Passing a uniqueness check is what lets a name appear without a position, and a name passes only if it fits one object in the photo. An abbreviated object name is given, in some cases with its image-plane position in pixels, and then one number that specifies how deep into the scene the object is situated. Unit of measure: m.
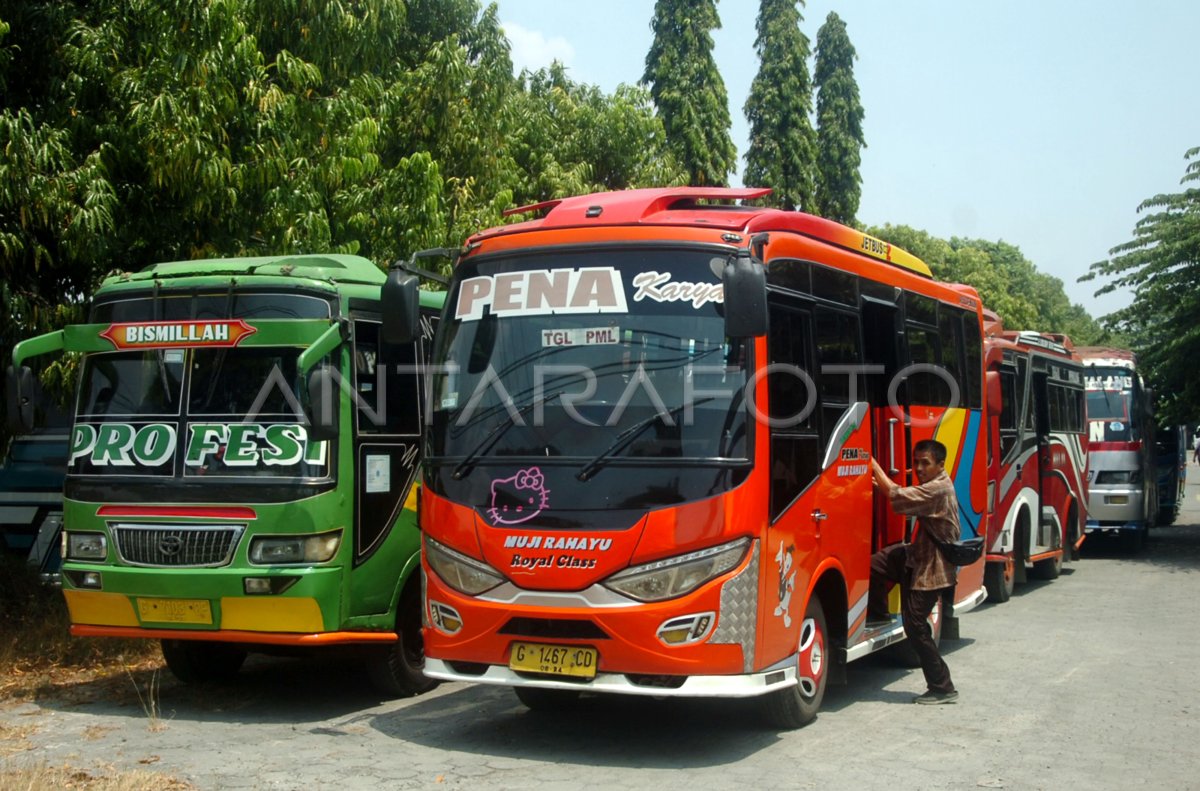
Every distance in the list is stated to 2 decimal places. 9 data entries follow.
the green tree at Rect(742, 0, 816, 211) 39.97
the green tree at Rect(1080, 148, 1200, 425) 19.77
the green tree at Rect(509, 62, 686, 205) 22.86
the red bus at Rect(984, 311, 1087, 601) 14.89
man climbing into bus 9.02
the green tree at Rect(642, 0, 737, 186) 34.03
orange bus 7.17
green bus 8.45
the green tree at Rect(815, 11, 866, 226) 43.50
